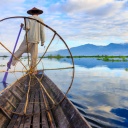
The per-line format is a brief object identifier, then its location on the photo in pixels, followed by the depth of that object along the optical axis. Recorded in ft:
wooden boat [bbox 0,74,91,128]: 11.34
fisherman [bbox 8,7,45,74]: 20.30
